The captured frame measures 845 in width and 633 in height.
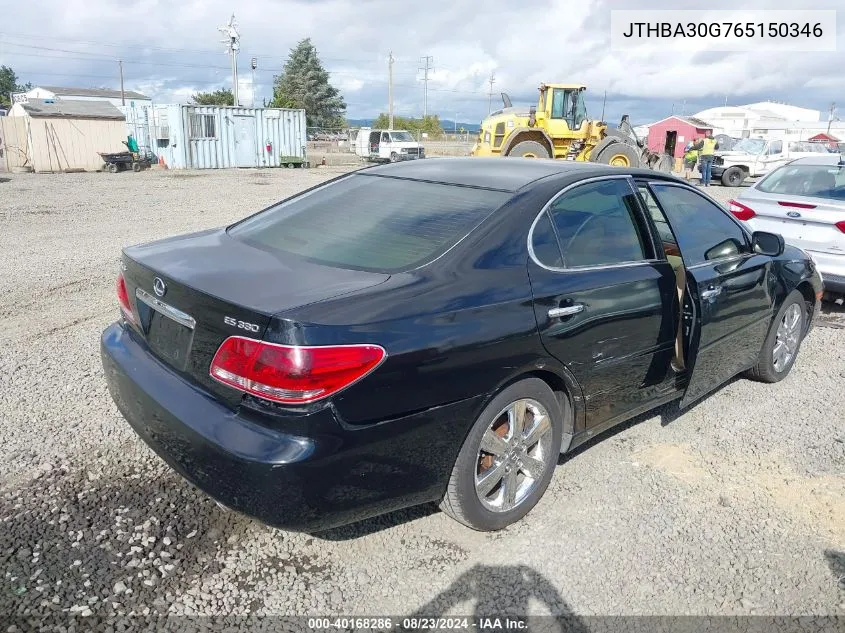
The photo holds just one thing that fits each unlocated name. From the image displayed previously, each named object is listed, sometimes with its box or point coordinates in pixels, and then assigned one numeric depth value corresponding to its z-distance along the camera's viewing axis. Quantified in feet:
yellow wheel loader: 62.90
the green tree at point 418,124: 226.03
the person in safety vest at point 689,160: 84.57
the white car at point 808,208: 20.06
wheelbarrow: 89.66
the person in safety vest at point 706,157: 74.84
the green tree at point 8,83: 313.12
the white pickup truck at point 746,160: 77.36
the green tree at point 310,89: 231.71
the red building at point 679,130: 147.39
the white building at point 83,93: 239.09
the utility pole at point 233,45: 131.19
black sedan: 7.44
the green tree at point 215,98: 220.02
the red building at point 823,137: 161.66
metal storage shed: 93.09
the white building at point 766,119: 165.17
